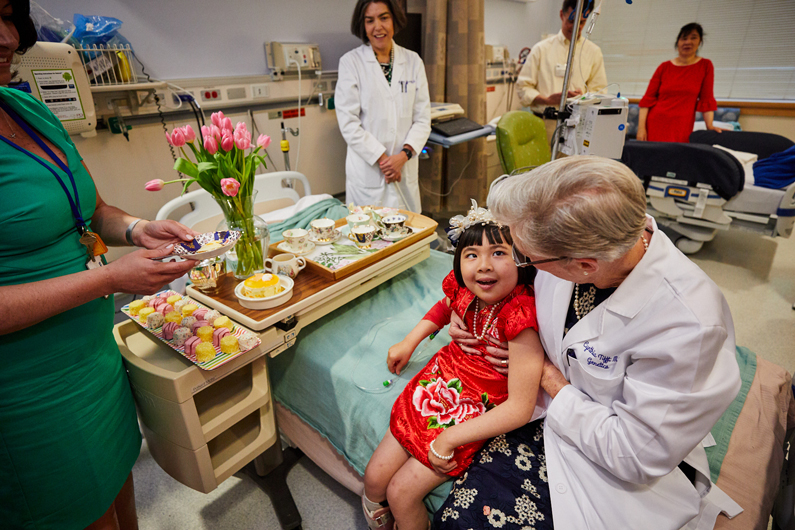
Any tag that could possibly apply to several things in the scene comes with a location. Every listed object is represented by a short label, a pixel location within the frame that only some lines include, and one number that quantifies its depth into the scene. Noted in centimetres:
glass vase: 136
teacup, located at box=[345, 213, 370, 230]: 172
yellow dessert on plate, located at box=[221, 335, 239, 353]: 112
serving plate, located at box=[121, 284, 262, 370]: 107
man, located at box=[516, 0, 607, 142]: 327
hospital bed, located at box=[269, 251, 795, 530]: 107
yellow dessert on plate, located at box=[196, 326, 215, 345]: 113
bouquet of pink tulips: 123
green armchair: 271
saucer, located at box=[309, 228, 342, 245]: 167
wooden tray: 146
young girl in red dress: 104
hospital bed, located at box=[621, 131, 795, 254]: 292
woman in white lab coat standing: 251
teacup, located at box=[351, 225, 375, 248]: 164
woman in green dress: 80
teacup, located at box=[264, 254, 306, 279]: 144
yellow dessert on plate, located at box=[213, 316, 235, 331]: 118
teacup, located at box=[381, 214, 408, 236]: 175
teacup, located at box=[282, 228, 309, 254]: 160
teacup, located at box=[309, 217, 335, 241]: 168
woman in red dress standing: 342
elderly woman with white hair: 76
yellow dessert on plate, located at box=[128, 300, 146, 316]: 131
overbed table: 110
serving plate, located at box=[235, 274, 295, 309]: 126
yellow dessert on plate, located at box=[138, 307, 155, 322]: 126
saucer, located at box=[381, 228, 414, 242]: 171
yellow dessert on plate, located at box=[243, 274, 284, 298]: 129
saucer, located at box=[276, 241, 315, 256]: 159
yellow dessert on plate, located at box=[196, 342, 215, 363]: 109
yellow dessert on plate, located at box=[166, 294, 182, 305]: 135
